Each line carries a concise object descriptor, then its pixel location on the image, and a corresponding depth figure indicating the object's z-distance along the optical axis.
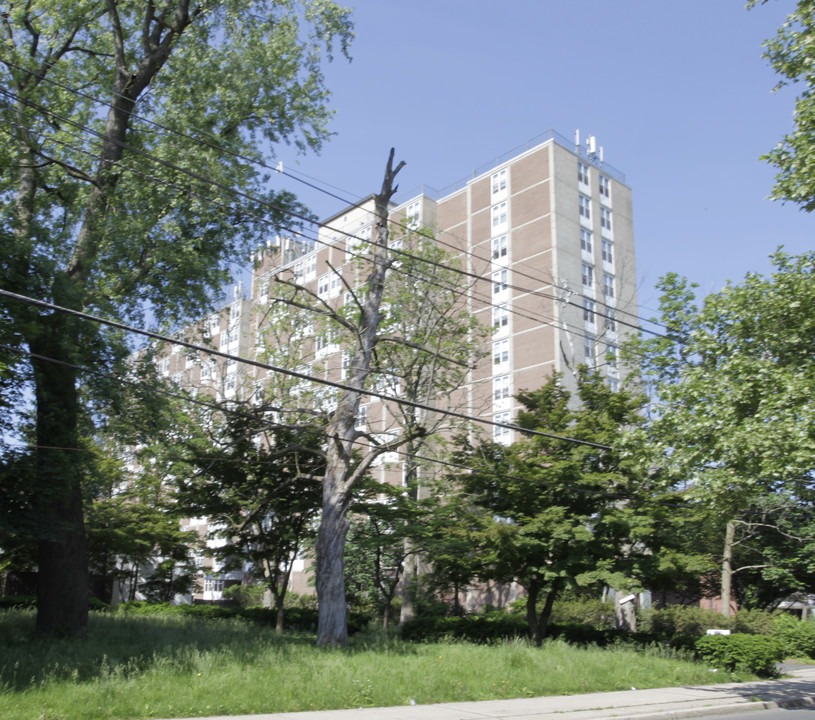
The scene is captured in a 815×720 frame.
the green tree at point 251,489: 24.52
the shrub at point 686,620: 28.43
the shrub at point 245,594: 46.68
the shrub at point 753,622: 27.83
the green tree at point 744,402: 13.62
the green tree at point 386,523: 24.52
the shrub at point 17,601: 28.96
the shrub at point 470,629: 24.45
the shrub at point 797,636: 28.56
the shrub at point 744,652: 19.22
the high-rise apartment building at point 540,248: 49.09
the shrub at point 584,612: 34.06
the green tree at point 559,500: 20.77
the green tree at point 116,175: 15.54
